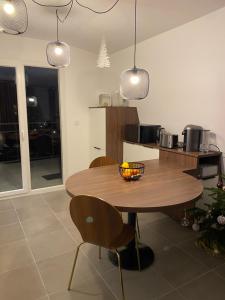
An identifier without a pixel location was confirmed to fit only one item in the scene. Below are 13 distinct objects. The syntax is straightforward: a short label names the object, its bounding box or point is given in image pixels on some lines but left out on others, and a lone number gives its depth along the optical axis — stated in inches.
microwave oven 133.4
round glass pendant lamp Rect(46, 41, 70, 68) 87.0
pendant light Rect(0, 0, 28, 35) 58.7
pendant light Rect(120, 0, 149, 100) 75.5
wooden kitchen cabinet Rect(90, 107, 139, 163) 146.4
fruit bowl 78.5
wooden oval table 60.0
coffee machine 106.9
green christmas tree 82.1
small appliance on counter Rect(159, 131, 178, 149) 115.5
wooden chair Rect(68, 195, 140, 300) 57.2
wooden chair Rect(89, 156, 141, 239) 105.0
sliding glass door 146.3
